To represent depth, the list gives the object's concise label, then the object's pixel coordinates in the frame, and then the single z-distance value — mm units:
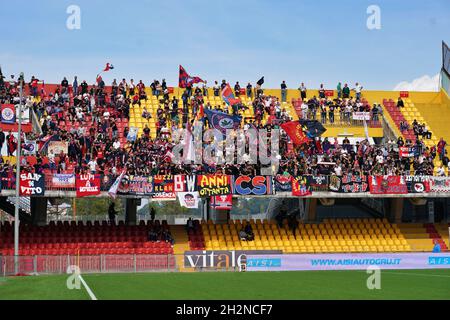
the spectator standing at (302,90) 60588
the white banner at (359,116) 57719
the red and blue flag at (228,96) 55188
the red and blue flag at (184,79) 56406
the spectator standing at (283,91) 60562
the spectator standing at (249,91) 59812
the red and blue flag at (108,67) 55656
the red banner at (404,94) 63406
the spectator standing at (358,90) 60334
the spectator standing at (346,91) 60250
